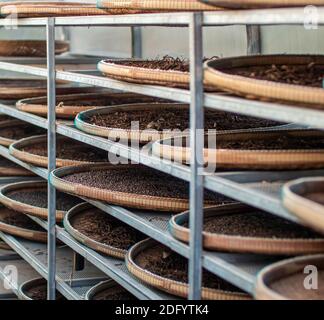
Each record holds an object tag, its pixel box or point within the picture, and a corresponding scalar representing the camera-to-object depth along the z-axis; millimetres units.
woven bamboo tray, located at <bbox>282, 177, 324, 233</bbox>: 1950
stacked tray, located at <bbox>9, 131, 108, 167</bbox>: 3939
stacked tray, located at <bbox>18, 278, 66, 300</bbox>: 4066
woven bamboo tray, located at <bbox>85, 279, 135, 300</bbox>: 3387
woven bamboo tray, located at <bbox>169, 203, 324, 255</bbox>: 2279
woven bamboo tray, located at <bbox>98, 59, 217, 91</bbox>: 2718
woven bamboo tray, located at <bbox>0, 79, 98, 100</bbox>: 4496
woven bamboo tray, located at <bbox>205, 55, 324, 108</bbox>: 2105
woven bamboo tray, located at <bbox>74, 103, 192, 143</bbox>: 3074
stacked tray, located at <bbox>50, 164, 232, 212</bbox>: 3041
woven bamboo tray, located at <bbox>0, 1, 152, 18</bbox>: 3678
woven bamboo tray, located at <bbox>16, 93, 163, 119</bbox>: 4098
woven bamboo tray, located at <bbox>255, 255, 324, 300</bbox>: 2174
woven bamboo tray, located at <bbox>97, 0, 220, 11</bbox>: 2525
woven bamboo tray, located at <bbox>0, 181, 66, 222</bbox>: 3920
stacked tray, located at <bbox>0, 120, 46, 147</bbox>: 4770
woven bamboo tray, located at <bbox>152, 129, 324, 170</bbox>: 2391
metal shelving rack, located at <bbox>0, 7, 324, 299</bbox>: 2131
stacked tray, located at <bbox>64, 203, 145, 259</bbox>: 3340
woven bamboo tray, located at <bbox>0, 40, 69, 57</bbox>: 4934
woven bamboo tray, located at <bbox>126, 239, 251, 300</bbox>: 2521
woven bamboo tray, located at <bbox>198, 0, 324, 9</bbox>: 2215
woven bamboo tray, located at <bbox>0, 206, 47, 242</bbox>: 4266
